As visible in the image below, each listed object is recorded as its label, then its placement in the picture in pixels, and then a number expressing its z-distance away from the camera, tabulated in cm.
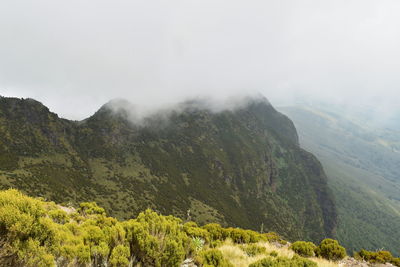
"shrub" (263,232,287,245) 2728
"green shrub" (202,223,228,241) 2311
